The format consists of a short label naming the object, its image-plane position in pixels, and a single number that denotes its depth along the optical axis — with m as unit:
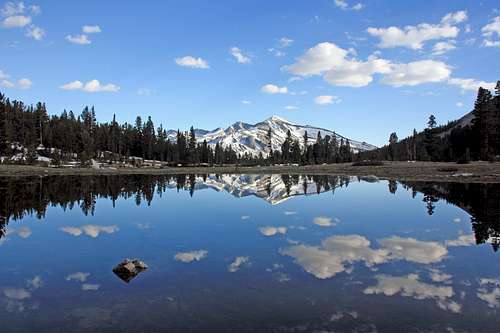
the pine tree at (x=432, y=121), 158.12
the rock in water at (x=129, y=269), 15.16
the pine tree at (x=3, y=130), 118.69
